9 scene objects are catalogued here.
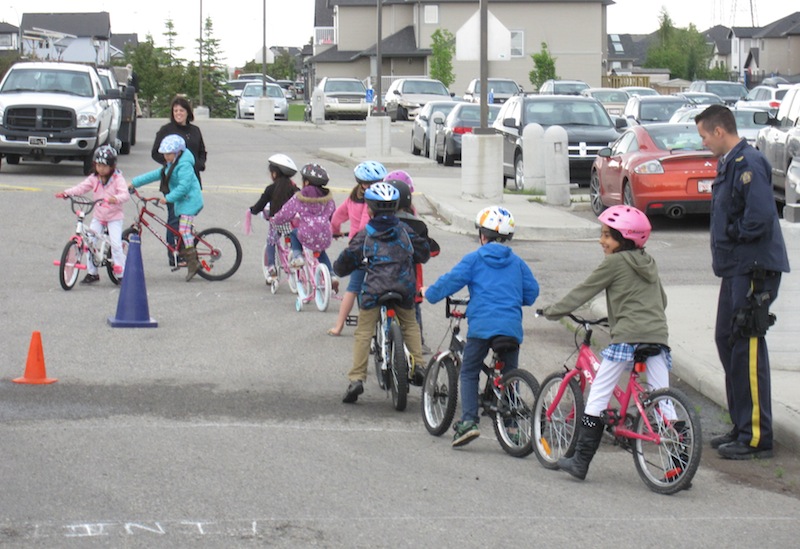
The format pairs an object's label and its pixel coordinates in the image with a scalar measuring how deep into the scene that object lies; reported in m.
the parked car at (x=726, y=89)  50.56
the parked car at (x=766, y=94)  42.53
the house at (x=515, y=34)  72.69
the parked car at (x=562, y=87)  44.97
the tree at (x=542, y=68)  63.44
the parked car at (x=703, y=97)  37.46
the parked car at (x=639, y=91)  48.78
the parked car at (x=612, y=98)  43.03
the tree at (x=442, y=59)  66.50
